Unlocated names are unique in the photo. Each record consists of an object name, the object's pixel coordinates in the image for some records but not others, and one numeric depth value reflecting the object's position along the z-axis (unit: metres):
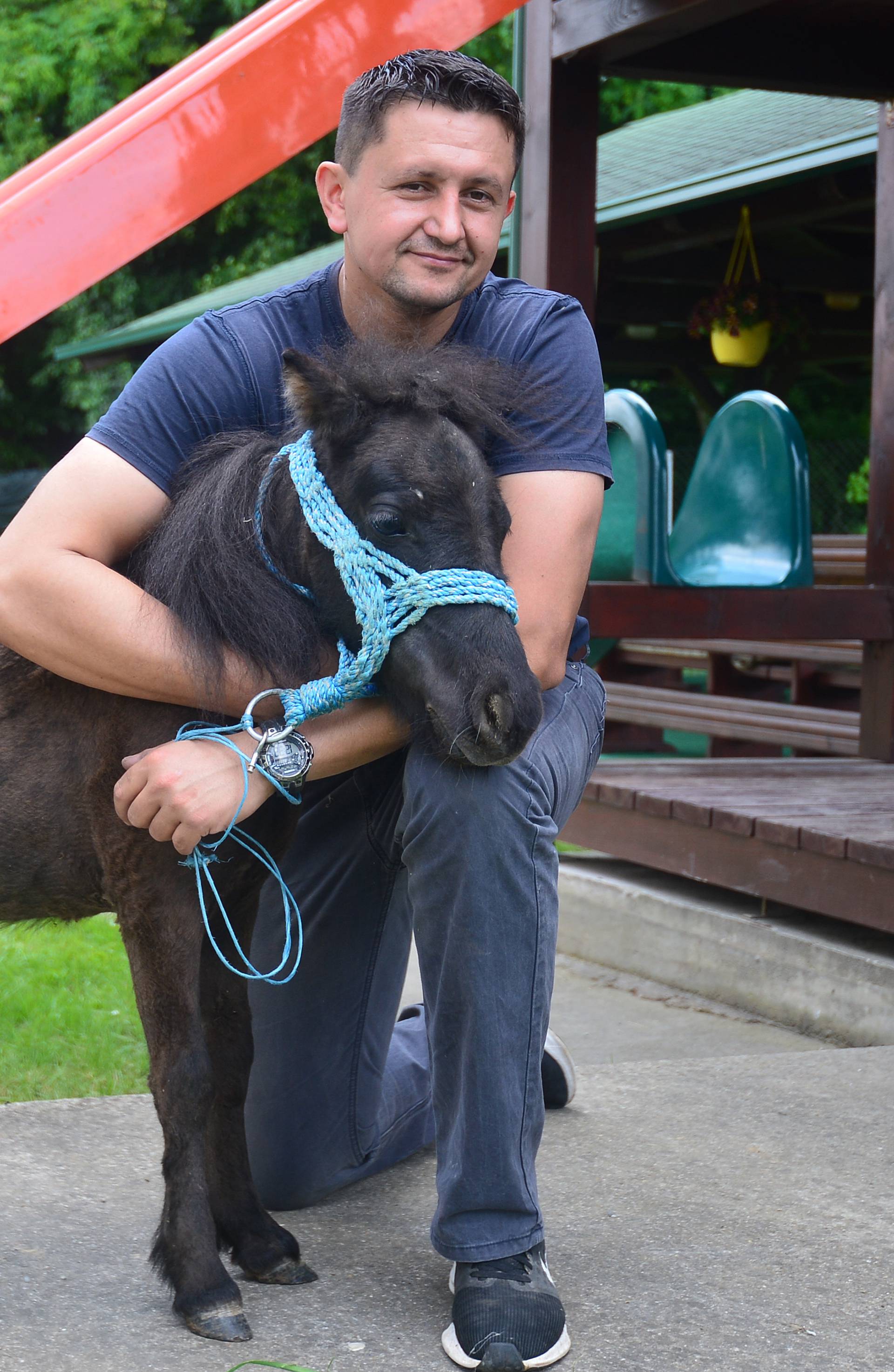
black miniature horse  2.03
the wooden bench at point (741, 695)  7.79
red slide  4.02
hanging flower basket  9.38
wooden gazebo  4.71
